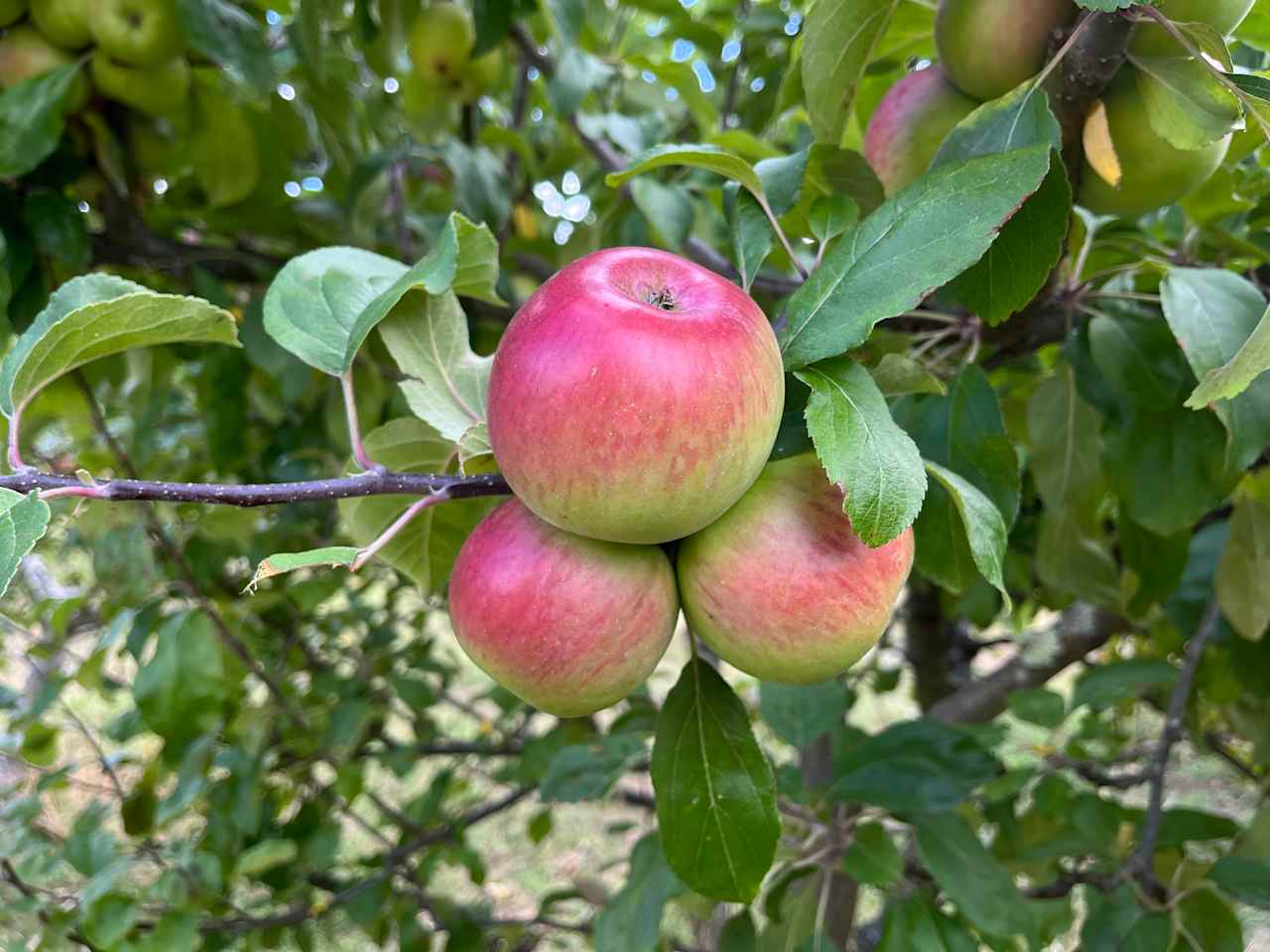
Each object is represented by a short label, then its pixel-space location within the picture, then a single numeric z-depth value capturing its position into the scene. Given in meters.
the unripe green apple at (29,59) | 0.46
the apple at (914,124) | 0.30
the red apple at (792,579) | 0.23
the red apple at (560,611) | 0.24
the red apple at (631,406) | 0.21
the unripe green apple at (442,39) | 0.56
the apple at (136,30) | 0.44
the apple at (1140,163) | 0.28
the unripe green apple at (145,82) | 0.47
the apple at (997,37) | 0.26
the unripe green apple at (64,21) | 0.45
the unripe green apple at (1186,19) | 0.24
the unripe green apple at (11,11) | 0.46
